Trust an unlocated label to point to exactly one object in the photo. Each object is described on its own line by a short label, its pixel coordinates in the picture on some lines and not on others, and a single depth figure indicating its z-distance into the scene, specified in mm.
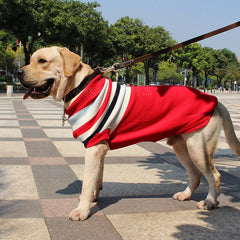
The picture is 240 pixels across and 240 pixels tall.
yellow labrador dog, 3434
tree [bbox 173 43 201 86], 68762
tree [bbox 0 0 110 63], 29078
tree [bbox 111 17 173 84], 45625
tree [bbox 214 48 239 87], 87000
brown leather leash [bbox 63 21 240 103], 3547
